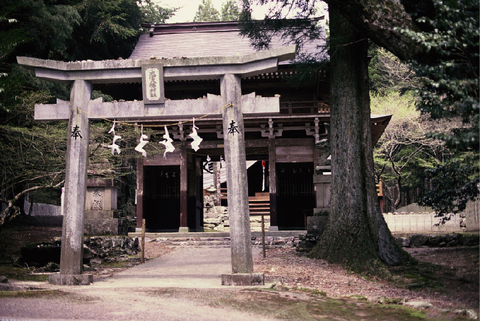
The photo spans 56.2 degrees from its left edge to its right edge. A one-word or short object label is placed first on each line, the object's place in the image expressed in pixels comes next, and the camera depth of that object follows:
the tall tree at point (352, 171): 9.57
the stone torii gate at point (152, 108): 8.03
